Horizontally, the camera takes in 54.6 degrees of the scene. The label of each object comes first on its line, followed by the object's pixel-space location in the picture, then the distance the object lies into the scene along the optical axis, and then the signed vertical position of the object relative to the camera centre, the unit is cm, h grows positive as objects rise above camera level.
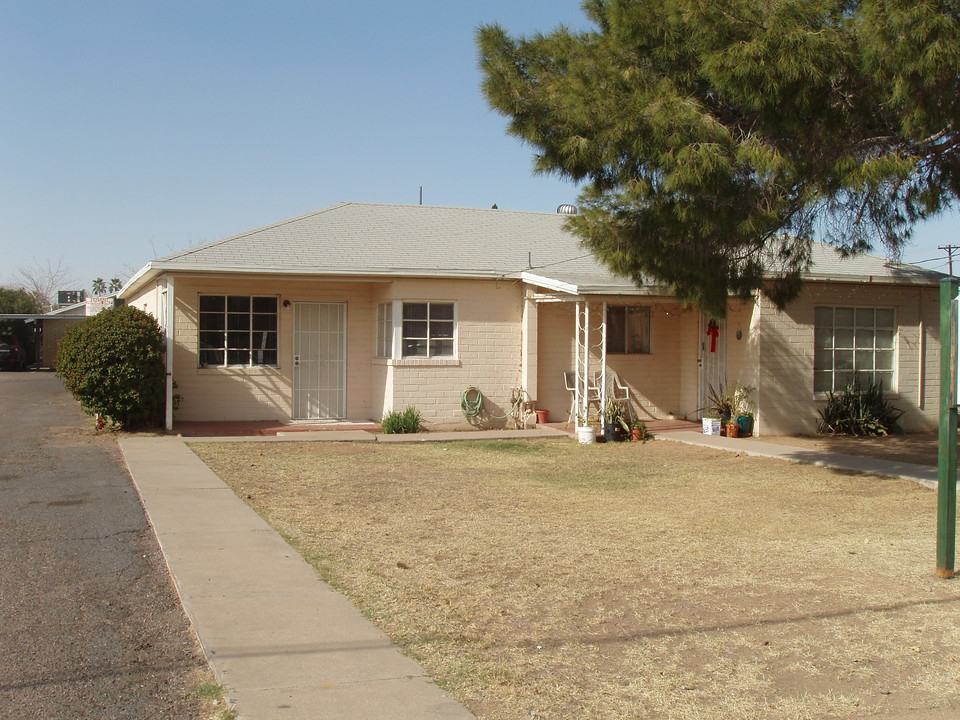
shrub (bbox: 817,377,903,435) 1659 -64
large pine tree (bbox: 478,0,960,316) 853 +256
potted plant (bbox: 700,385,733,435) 1628 -54
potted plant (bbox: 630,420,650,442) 1535 -95
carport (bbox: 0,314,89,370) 3981 +145
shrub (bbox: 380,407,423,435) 1564 -86
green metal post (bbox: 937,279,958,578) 652 -43
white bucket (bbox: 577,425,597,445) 1496 -98
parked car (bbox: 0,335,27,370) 3678 +36
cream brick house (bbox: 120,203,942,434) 1606 +74
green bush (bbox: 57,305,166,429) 1441 +2
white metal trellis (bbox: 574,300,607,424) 1551 +24
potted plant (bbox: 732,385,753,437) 1600 -55
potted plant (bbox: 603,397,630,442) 1528 -81
